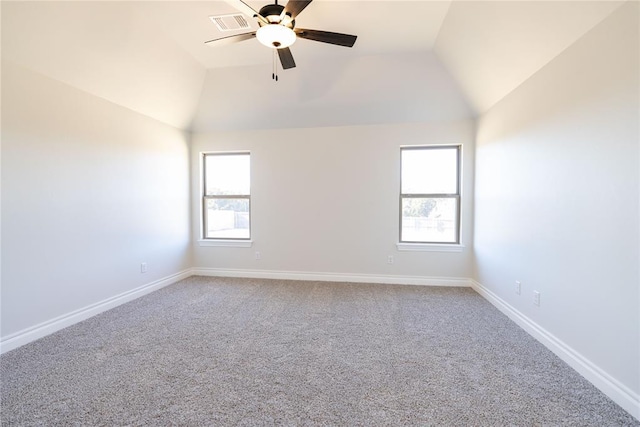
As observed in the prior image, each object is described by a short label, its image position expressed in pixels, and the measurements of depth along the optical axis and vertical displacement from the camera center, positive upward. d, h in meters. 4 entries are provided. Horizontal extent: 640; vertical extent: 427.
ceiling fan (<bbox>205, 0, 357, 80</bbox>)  1.78 +1.36
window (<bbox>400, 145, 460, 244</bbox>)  3.79 +0.19
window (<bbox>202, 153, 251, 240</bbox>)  4.27 +0.18
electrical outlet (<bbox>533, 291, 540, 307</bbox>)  2.28 -0.83
